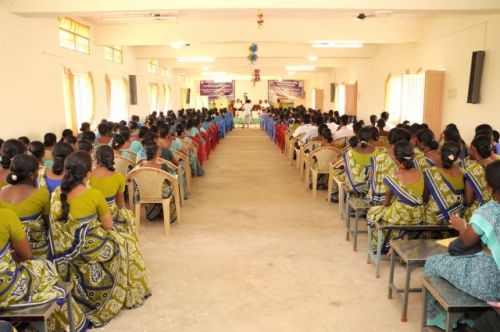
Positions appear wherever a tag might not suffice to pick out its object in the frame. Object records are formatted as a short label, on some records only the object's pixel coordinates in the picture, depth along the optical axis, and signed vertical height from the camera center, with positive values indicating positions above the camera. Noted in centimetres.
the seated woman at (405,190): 330 -71
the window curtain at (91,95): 877 +5
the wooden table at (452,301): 204 -99
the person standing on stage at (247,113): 2011 -70
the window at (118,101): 1044 -7
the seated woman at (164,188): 457 -100
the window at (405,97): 830 +2
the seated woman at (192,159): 712 -106
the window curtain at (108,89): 983 +21
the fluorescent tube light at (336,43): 860 +115
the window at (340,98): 1522 +1
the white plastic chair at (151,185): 448 -92
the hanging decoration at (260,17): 590 +114
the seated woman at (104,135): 623 -54
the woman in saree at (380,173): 383 -67
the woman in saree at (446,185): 321 -66
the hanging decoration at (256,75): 1780 +97
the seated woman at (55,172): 332 -58
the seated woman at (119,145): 529 -59
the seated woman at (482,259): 200 -80
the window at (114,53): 999 +110
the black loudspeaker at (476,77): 627 +32
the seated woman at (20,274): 206 -90
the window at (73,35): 769 +120
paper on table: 282 -96
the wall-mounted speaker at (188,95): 2241 +16
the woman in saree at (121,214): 302 -93
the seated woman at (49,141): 516 -53
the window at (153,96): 1438 +6
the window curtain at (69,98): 769 +0
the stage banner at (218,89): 2639 +57
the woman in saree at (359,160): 451 -67
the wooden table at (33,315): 204 -104
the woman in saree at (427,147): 385 -48
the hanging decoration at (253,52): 1023 +112
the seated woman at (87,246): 262 -94
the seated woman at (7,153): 358 -46
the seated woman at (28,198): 262 -62
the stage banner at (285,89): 2578 +55
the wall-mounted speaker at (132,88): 1164 +28
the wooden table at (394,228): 317 -98
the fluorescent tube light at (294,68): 1618 +118
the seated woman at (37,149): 405 -48
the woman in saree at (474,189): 316 -67
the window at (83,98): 837 +0
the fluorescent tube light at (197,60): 1166 +118
